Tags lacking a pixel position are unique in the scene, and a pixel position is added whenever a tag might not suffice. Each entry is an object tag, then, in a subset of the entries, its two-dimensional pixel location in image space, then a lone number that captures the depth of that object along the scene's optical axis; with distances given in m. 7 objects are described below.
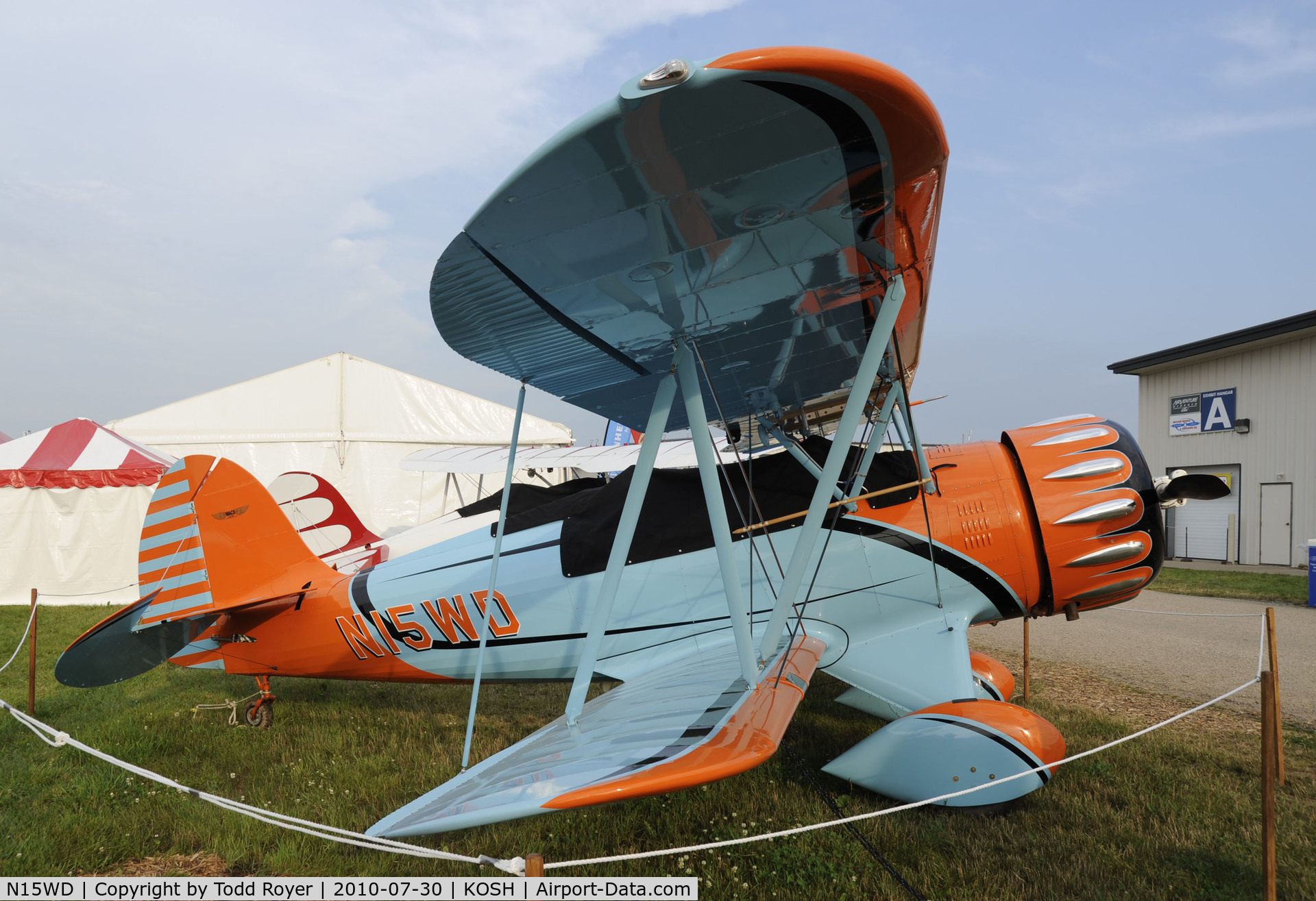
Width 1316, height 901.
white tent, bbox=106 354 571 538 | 14.33
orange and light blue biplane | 1.88
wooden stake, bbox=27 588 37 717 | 5.31
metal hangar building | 15.75
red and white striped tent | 11.68
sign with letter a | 17.27
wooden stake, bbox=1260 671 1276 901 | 2.30
